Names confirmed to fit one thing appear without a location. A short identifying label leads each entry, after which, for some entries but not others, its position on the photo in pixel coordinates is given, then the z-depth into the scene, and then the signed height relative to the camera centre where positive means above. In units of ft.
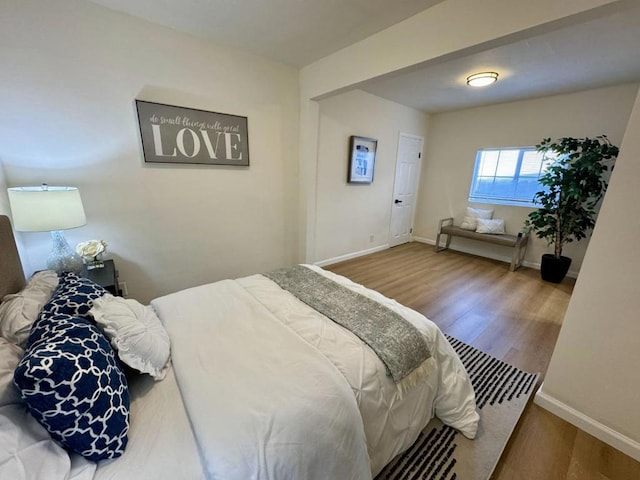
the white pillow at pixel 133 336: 3.14 -2.12
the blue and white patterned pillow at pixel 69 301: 2.69 -1.68
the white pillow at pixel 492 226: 13.34 -2.33
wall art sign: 7.08 +1.02
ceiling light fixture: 9.05 +3.59
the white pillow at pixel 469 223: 14.01 -2.31
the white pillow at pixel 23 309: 2.90 -1.79
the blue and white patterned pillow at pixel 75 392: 2.06 -1.92
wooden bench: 12.21 -2.83
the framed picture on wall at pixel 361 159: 11.99 +0.83
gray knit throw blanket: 3.82 -2.41
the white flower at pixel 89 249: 6.03 -1.91
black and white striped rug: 4.03 -4.44
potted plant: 9.71 -0.36
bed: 2.22 -2.49
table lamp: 4.85 -0.92
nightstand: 5.77 -2.50
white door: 14.79 -0.49
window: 12.59 +0.33
